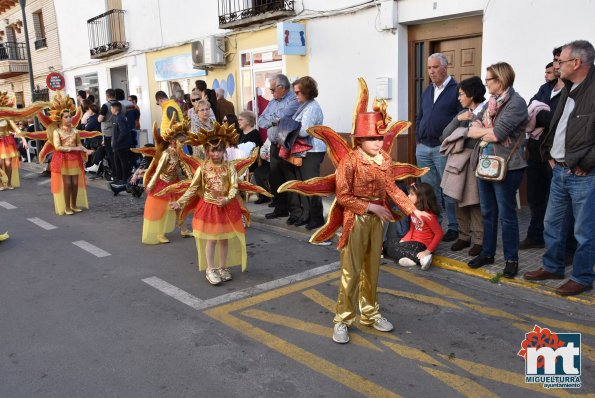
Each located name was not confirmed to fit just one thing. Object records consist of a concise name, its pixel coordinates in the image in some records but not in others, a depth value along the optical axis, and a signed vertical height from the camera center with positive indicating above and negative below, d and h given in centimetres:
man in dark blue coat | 611 -30
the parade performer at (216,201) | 521 -100
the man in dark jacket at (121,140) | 1126 -72
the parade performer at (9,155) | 1140 -97
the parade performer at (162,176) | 664 -92
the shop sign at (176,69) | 1448 +106
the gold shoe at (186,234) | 734 -181
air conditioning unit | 1286 +128
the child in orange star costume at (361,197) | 368 -72
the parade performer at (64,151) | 874 -72
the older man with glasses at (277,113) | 728 -17
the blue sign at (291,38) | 1041 +125
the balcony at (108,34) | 1731 +251
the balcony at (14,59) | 2541 +252
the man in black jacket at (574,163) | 425 -62
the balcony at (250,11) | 1094 +202
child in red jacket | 569 -159
